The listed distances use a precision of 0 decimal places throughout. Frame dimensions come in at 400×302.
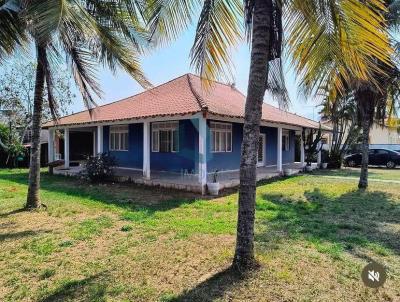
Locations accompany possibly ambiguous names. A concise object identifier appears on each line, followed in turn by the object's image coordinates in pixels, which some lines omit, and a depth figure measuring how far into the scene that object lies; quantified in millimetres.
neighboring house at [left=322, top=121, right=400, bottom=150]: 42375
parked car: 25938
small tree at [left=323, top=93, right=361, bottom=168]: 24853
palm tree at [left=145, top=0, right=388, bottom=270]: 3891
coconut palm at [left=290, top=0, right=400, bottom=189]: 5027
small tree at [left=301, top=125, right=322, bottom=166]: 23175
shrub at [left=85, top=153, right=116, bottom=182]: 14914
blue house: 13430
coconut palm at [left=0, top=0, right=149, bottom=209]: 7723
